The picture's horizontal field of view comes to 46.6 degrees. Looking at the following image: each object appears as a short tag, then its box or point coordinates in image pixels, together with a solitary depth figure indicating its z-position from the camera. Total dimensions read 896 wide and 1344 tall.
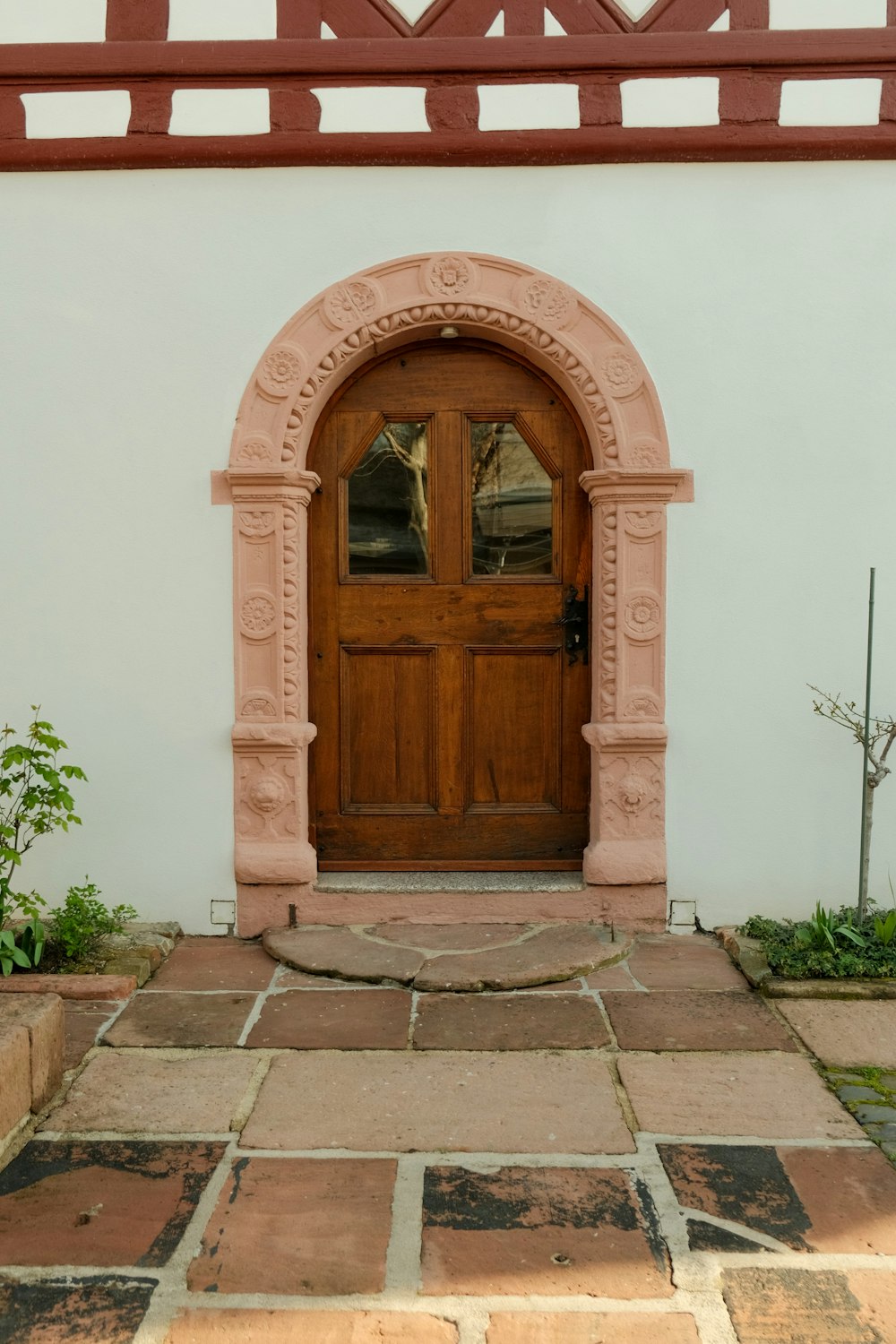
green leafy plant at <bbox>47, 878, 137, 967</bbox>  3.74
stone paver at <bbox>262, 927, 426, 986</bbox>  3.67
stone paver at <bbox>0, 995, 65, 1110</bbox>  2.68
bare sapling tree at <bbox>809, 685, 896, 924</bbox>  3.85
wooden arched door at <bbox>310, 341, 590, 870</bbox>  4.32
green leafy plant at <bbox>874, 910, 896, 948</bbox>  3.75
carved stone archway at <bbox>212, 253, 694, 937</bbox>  4.06
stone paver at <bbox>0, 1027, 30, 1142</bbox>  2.49
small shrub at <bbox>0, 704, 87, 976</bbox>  3.66
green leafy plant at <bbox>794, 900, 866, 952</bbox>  3.74
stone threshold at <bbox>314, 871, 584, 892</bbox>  4.17
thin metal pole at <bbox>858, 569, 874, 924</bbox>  3.83
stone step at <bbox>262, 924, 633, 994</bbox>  3.61
